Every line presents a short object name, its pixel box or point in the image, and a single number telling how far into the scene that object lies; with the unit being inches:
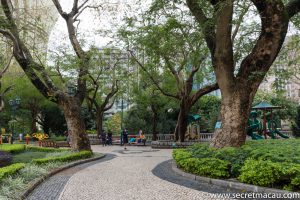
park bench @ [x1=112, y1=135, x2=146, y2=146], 843.5
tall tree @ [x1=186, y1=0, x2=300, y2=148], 303.7
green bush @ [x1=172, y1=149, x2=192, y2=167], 312.7
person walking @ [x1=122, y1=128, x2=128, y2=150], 787.9
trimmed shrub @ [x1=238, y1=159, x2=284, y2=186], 200.5
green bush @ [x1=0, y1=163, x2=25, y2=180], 249.8
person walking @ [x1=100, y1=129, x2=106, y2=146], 860.8
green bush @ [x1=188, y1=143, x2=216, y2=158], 289.6
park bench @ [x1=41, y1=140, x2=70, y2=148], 750.5
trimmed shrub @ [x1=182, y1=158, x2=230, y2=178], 247.8
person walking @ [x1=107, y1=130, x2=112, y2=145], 890.6
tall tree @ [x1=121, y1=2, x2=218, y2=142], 396.5
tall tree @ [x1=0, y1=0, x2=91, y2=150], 430.4
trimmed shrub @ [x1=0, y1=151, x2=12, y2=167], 364.4
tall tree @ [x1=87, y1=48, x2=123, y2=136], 739.2
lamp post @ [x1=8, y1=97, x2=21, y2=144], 837.0
